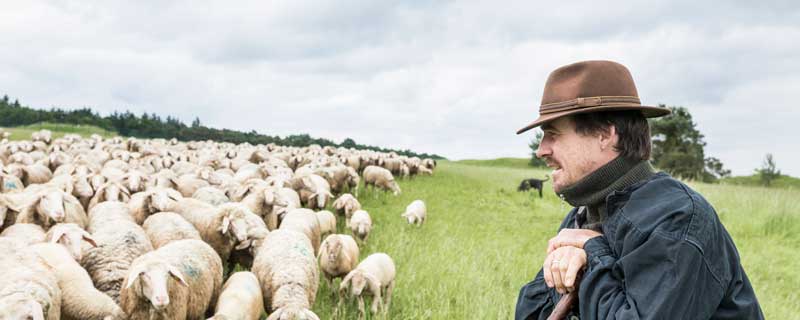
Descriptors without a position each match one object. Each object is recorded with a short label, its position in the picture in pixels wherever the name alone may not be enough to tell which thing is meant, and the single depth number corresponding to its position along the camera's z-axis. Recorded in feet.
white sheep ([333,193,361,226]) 35.67
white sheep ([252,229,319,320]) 16.71
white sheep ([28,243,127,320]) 13.80
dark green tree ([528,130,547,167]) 249.96
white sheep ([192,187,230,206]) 29.35
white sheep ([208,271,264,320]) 14.71
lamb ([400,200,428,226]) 39.14
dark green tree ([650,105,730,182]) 149.89
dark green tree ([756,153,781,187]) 171.57
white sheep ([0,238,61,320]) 11.10
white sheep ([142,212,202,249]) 19.95
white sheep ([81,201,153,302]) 15.84
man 5.06
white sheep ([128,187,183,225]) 23.58
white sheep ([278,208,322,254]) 24.76
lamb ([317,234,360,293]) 20.59
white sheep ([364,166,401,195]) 60.70
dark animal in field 65.86
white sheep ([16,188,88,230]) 21.02
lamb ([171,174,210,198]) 33.97
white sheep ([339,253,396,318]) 17.92
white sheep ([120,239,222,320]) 12.87
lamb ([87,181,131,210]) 26.40
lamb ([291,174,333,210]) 36.17
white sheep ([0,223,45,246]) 18.12
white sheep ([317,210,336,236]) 30.78
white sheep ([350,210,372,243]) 29.87
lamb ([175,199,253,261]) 21.27
